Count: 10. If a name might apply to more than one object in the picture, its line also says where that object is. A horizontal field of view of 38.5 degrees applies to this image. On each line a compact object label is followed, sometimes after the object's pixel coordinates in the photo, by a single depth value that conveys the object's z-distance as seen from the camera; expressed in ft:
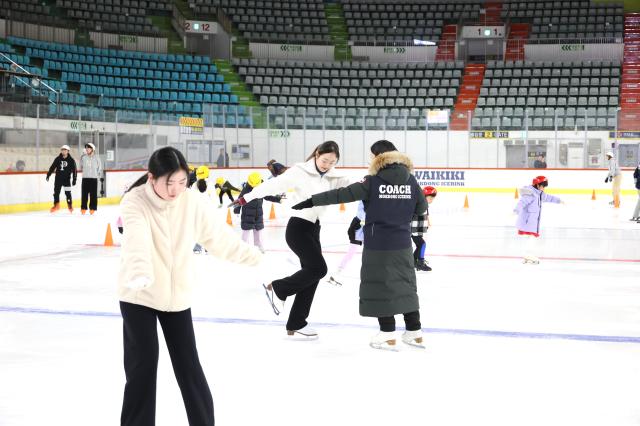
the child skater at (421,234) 34.60
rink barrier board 104.22
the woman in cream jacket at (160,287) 11.93
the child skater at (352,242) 32.81
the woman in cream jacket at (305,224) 22.27
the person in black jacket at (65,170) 69.41
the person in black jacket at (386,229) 20.31
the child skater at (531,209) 38.14
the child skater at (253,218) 36.29
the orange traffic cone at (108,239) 45.47
